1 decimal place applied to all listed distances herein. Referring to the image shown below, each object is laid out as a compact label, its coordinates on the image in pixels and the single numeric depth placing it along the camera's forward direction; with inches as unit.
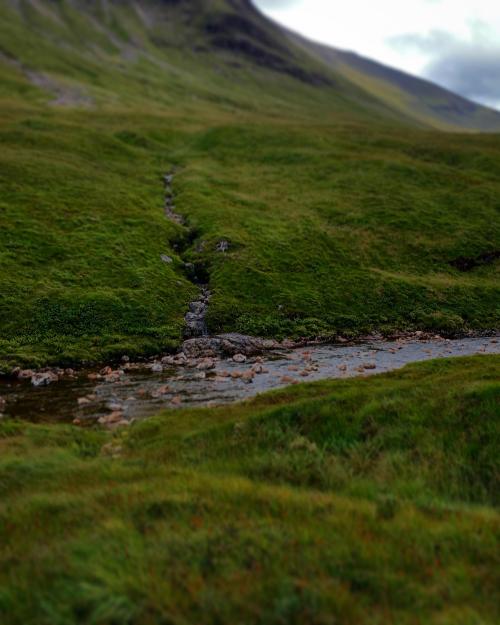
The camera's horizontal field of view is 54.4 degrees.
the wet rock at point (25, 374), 1085.4
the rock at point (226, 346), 1288.1
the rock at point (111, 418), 820.0
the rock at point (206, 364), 1172.5
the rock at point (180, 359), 1214.3
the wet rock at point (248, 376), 1065.0
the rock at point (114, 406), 889.3
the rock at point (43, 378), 1047.3
